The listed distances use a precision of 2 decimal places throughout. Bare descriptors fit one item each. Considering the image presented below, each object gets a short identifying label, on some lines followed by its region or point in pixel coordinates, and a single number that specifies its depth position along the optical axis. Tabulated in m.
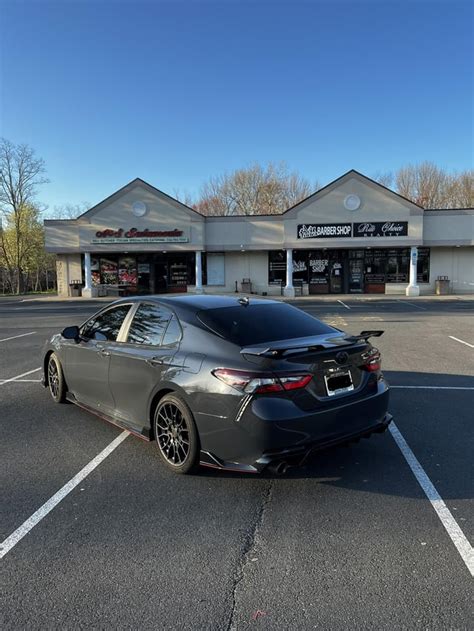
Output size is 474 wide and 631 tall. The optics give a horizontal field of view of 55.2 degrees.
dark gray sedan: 3.40
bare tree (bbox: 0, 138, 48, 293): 52.69
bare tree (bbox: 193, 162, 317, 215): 54.16
